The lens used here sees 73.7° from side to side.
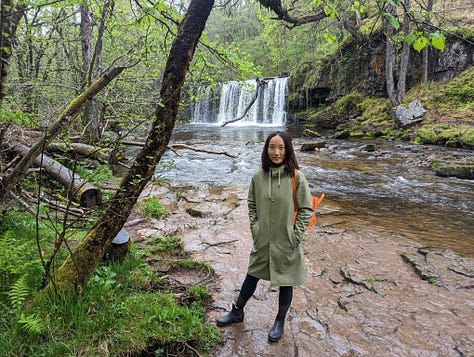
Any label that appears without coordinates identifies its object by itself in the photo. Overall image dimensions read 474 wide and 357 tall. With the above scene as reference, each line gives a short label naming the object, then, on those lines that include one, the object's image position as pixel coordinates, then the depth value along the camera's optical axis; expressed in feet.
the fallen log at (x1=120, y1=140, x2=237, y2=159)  15.94
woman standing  9.27
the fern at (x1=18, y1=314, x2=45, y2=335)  7.27
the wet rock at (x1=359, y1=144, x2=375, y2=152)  47.98
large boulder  58.03
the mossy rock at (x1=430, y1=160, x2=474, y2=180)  32.30
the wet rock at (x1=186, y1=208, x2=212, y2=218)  22.08
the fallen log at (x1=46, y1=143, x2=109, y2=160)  26.69
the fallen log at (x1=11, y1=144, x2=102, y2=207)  19.19
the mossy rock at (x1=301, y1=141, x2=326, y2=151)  50.62
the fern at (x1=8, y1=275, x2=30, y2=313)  7.89
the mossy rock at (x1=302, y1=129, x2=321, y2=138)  65.67
